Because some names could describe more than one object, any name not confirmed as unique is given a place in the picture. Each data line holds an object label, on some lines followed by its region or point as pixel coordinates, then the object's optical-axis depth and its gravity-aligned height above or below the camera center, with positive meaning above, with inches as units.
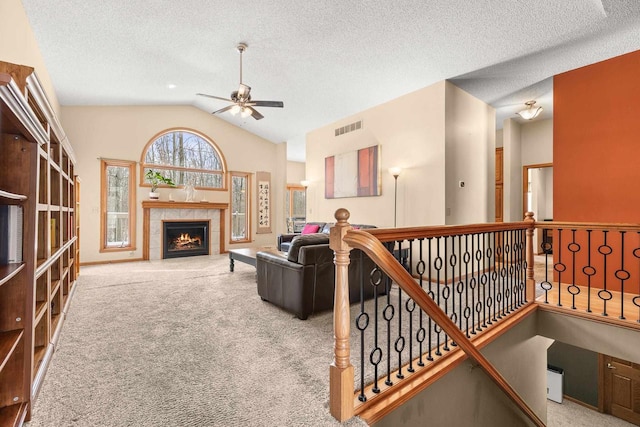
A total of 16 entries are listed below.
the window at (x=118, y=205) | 251.1 +8.1
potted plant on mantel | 267.7 +31.2
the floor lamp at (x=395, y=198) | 206.3 +11.9
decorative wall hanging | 331.9 +14.3
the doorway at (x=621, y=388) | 184.7 -107.9
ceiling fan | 162.9 +60.5
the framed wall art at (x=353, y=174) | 223.8 +33.0
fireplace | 275.7 -22.1
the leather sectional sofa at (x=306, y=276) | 116.3 -24.6
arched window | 275.4 +53.1
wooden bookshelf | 56.4 -6.4
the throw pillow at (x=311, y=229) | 246.4 -11.3
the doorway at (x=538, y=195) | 262.8 +20.2
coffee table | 179.3 -25.3
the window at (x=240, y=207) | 318.3 +8.3
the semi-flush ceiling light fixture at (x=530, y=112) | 193.9 +66.2
